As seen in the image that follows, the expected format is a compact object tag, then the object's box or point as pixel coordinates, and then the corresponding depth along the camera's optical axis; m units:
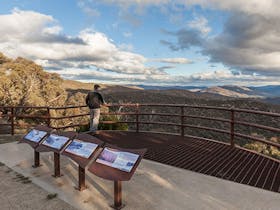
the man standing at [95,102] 6.66
